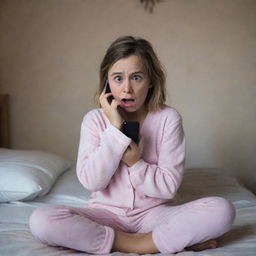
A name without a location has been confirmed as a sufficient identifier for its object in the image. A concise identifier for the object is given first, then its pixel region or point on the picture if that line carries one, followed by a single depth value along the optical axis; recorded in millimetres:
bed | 998
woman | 968
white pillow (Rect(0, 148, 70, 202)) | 1375
